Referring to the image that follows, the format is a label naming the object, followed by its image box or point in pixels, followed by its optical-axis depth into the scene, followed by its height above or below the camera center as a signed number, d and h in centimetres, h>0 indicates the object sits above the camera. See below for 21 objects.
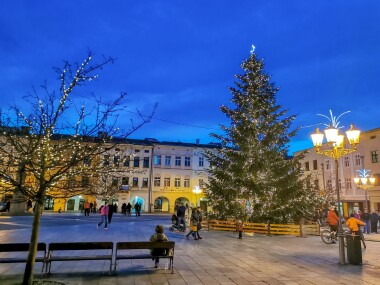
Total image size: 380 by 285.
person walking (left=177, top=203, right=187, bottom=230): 2039 -54
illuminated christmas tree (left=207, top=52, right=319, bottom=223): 2102 +285
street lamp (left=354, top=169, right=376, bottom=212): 2428 +247
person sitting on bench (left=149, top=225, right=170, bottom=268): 891 -103
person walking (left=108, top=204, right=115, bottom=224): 2288 -64
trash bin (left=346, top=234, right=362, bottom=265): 1009 -122
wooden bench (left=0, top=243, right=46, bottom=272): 756 -116
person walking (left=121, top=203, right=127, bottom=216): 3922 -66
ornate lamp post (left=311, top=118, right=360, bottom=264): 1114 +251
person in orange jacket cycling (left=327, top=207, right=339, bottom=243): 1534 -39
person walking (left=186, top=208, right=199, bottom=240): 1625 -86
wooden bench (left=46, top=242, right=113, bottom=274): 799 -113
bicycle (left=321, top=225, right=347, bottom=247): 1564 -126
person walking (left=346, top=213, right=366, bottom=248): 1264 -50
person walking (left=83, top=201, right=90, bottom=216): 3456 -50
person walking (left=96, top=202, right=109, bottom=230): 2057 -52
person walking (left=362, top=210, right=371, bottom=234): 2289 -65
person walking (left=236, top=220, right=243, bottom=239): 1719 -106
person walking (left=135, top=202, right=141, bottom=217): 3668 -40
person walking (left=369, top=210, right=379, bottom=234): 2351 -64
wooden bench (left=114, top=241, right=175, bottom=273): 827 -110
